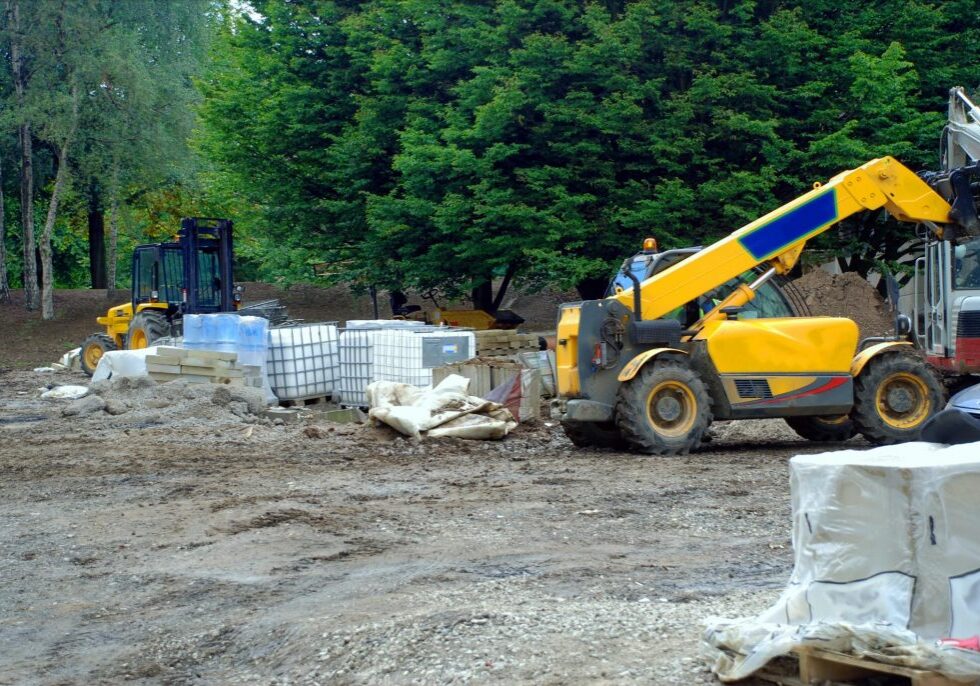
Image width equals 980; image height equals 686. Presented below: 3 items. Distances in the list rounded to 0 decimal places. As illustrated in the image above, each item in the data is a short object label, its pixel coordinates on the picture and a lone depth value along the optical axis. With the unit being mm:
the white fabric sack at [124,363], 19828
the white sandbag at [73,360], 28250
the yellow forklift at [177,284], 25438
